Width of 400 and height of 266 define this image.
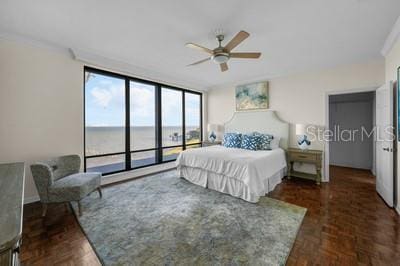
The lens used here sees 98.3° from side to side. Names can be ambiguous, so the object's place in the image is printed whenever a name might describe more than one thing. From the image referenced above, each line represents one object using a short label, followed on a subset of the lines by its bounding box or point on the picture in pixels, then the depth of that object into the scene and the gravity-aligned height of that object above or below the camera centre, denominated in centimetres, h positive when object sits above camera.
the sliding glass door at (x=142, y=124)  433 +22
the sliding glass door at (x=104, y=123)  369 +22
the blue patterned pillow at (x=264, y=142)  410 -23
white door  268 -15
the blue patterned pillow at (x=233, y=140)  443 -21
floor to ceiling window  376 +27
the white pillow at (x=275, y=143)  419 -26
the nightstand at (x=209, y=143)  546 -34
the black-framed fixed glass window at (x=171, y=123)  502 +29
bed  287 -65
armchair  235 -75
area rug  171 -120
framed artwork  482 +105
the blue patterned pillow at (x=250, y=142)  409 -24
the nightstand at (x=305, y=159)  376 -60
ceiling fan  243 +120
